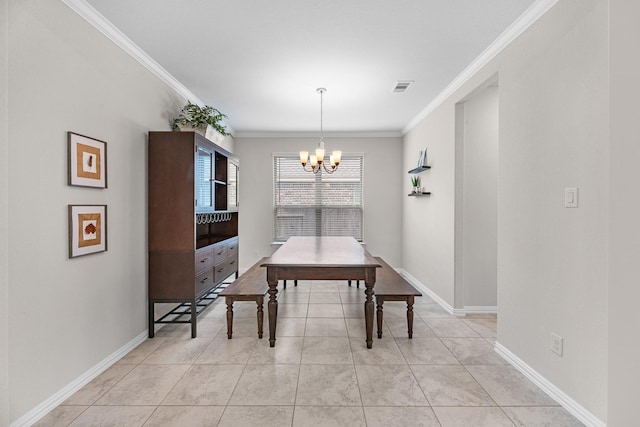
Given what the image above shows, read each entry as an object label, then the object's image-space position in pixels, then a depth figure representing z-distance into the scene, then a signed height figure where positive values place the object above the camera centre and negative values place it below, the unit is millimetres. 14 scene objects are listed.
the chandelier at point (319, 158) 3889 +664
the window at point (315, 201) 6094 +200
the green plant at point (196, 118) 3396 +979
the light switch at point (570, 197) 1937 +90
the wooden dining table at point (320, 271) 2734 -498
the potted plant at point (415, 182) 4961 +459
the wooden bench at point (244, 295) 3014 -761
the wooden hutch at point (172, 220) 3080 -81
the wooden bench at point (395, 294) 2998 -752
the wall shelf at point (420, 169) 4540 +611
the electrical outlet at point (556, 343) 2065 -838
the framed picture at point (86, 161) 2158 +351
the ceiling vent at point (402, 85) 3641 +1445
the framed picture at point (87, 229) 2166 -127
